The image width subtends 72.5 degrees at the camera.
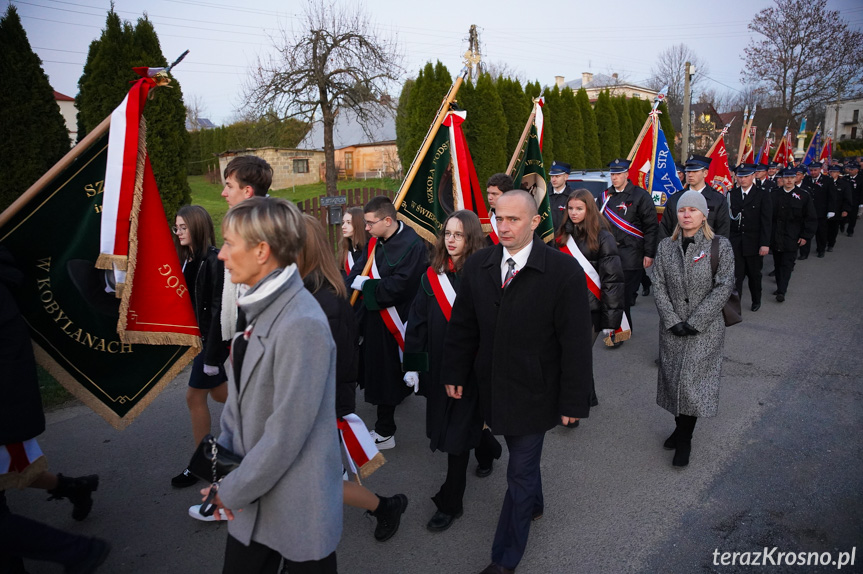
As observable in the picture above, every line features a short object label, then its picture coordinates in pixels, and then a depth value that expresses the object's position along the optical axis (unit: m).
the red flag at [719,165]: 12.06
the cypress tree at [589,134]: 19.27
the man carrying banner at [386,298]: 4.39
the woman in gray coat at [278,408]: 1.91
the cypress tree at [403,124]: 14.20
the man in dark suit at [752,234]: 8.76
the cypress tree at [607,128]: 20.31
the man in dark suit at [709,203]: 7.29
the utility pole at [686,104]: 23.11
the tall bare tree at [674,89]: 39.15
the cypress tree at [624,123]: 21.22
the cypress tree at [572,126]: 18.53
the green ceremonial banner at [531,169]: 6.59
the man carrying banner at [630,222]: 7.13
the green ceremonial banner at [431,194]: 4.95
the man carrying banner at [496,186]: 5.57
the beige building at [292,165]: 33.44
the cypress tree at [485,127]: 14.40
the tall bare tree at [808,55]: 25.95
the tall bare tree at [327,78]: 15.34
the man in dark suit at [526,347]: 2.94
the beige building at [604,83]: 59.81
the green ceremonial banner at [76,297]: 3.15
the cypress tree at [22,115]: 6.81
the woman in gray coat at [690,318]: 4.12
